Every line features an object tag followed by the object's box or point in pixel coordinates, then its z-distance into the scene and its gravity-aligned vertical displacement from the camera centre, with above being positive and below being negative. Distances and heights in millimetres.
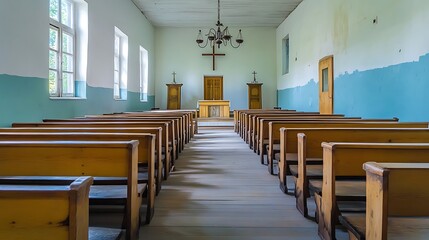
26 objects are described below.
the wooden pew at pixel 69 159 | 1538 -206
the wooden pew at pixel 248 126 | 5234 -183
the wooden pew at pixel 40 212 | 844 -245
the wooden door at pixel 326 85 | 7164 +672
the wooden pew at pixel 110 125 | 3104 -104
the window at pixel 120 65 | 8555 +1251
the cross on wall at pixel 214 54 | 12594 +2203
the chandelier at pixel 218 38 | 8484 +2541
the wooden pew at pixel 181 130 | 4355 -229
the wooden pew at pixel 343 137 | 2305 -140
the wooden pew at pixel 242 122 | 6238 -144
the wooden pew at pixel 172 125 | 3752 -125
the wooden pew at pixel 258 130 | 4049 -185
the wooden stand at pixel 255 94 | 12570 +767
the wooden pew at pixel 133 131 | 2479 -125
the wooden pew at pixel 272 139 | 3355 -235
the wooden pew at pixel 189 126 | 6128 -221
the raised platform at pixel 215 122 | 9406 -201
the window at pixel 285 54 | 11933 +2148
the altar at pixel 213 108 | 10711 +211
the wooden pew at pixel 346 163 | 1484 -223
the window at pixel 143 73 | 11376 +1352
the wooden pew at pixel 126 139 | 1953 -145
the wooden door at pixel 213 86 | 12898 +1074
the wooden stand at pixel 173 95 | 12484 +697
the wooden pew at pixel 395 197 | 1056 -260
